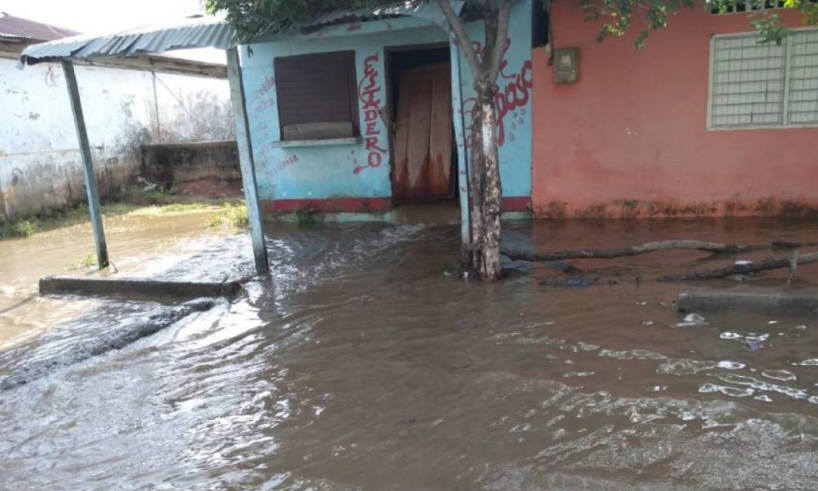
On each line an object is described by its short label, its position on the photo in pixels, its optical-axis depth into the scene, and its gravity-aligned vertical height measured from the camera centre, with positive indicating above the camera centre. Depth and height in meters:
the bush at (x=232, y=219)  9.85 -1.05
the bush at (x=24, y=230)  10.59 -1.04
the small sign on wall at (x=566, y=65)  7.59 +0.83
